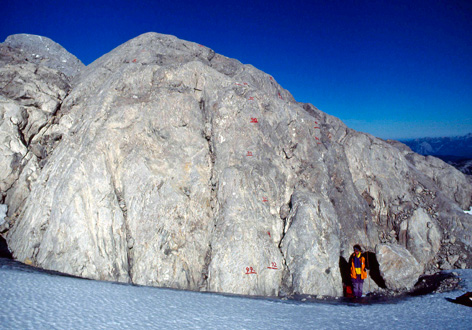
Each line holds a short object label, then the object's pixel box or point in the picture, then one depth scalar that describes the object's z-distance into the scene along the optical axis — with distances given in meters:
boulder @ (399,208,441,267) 18.39
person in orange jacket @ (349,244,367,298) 14.59
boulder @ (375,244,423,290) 15.27
